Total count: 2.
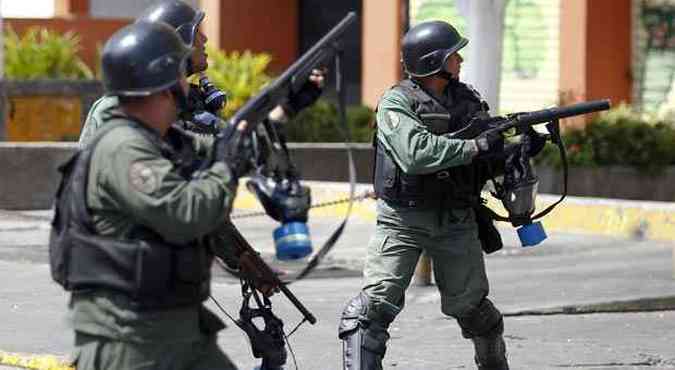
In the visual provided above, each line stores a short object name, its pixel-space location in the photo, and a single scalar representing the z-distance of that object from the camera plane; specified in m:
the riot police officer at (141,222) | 8.79
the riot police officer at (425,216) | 13.36
